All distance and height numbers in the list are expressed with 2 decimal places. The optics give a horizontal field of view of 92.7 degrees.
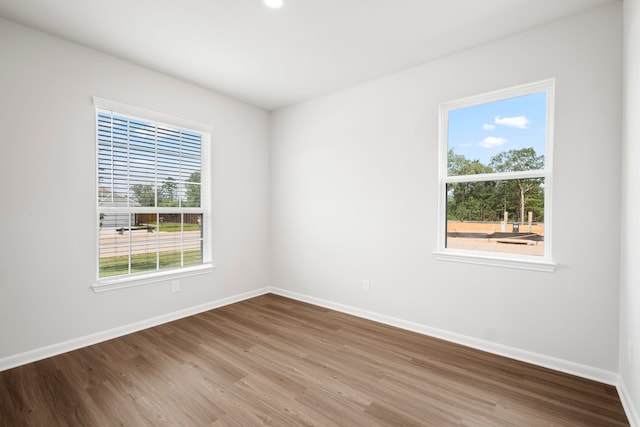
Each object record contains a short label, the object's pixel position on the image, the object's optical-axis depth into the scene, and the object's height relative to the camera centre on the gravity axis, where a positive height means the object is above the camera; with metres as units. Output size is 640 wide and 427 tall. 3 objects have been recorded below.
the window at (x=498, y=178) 2.55 +0.29
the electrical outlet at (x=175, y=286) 3.50 -0.90
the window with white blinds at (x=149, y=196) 3.01 +0.13
